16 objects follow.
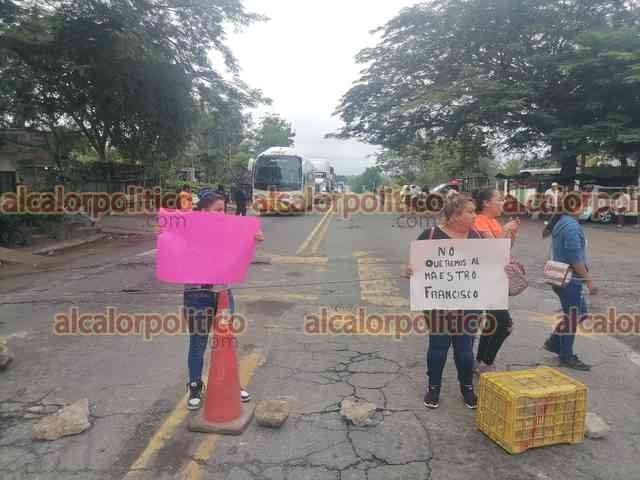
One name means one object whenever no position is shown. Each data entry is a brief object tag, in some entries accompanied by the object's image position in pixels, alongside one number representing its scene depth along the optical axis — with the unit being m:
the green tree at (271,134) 69.38
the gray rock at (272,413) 3.56
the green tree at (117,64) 14.23
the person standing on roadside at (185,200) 14.35
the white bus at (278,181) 25.55
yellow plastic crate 3.23
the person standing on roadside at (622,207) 19.20
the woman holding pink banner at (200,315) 3.81
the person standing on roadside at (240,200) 19.25
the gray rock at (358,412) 3.64
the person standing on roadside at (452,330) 3.82
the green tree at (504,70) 22.06
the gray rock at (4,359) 4.69
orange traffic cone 3.57
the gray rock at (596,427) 3.48
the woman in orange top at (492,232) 4.33
